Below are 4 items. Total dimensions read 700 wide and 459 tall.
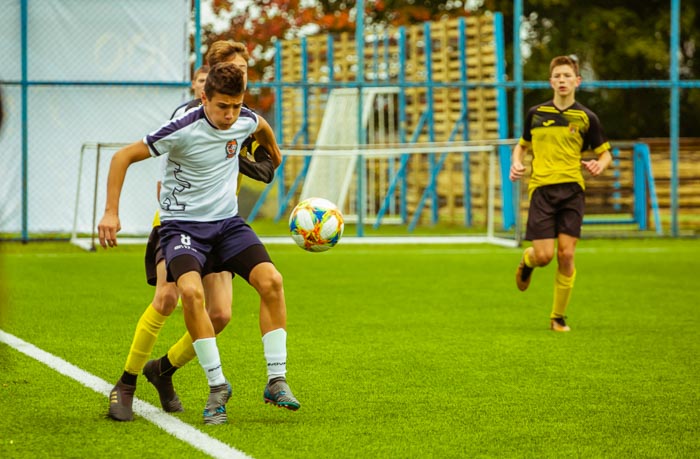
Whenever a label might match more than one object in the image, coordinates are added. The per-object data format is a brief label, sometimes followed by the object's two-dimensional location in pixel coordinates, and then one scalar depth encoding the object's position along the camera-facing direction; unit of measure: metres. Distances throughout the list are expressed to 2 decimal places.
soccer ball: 12.34
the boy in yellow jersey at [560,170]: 17.86
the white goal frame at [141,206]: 32.86
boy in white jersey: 10.72
